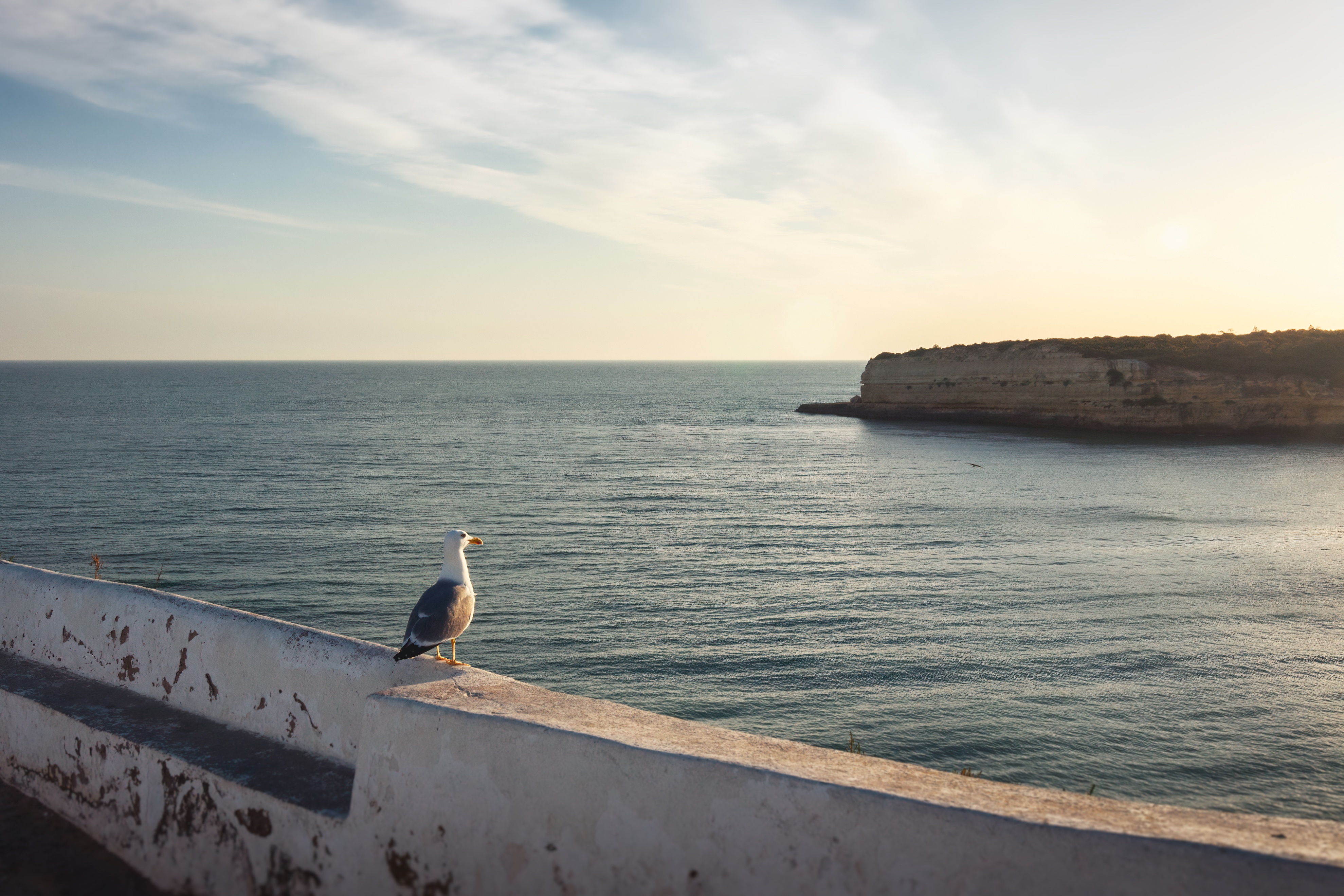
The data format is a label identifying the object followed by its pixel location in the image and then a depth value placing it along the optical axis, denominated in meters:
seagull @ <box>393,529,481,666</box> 4.94
